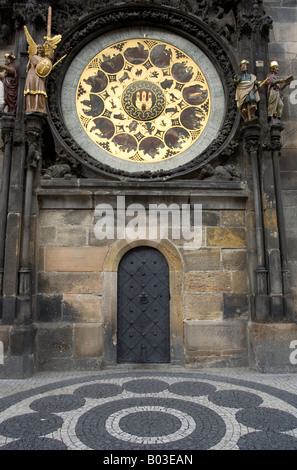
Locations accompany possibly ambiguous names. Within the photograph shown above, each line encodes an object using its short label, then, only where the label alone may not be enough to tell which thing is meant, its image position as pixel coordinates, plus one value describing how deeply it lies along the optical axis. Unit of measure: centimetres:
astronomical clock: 706
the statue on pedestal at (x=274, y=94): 665
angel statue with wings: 638
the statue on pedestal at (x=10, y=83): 655
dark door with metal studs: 629
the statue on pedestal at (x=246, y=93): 658
